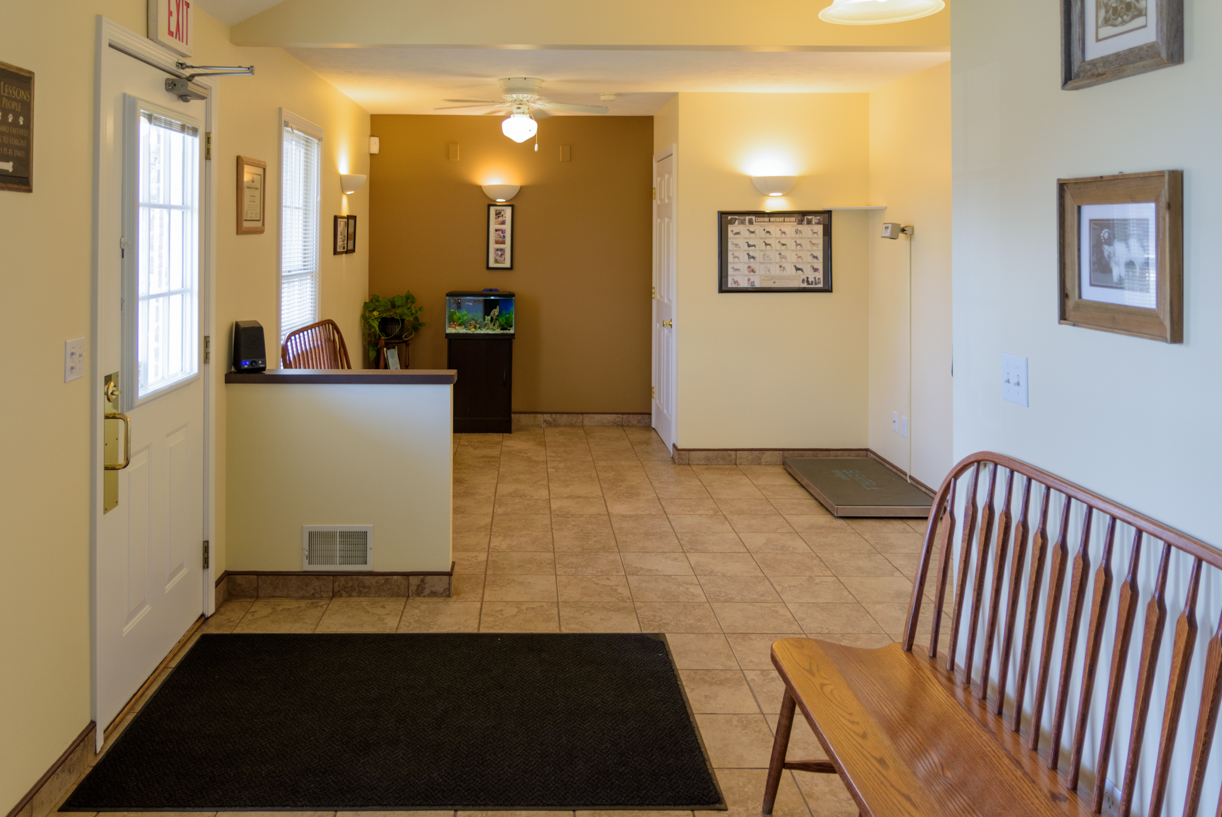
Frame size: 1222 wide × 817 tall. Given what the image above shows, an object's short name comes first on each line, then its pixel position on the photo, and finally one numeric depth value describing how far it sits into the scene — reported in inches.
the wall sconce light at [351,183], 258.6
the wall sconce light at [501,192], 310.0
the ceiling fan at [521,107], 235.9
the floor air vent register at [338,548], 162.2
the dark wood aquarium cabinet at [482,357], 310.2
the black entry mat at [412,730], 102.7
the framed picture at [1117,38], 71.5
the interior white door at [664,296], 275.0
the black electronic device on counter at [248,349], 158.7
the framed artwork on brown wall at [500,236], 318.3
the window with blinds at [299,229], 205.9
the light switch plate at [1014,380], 96.2
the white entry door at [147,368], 111.7
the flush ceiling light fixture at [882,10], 114.2
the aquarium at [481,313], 311.6
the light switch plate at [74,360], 101.3
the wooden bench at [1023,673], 70.6
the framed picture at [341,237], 257.8
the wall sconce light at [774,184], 255.9
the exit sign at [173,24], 124.2
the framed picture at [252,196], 164.1
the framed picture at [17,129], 86.8
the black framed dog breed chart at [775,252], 263.6
